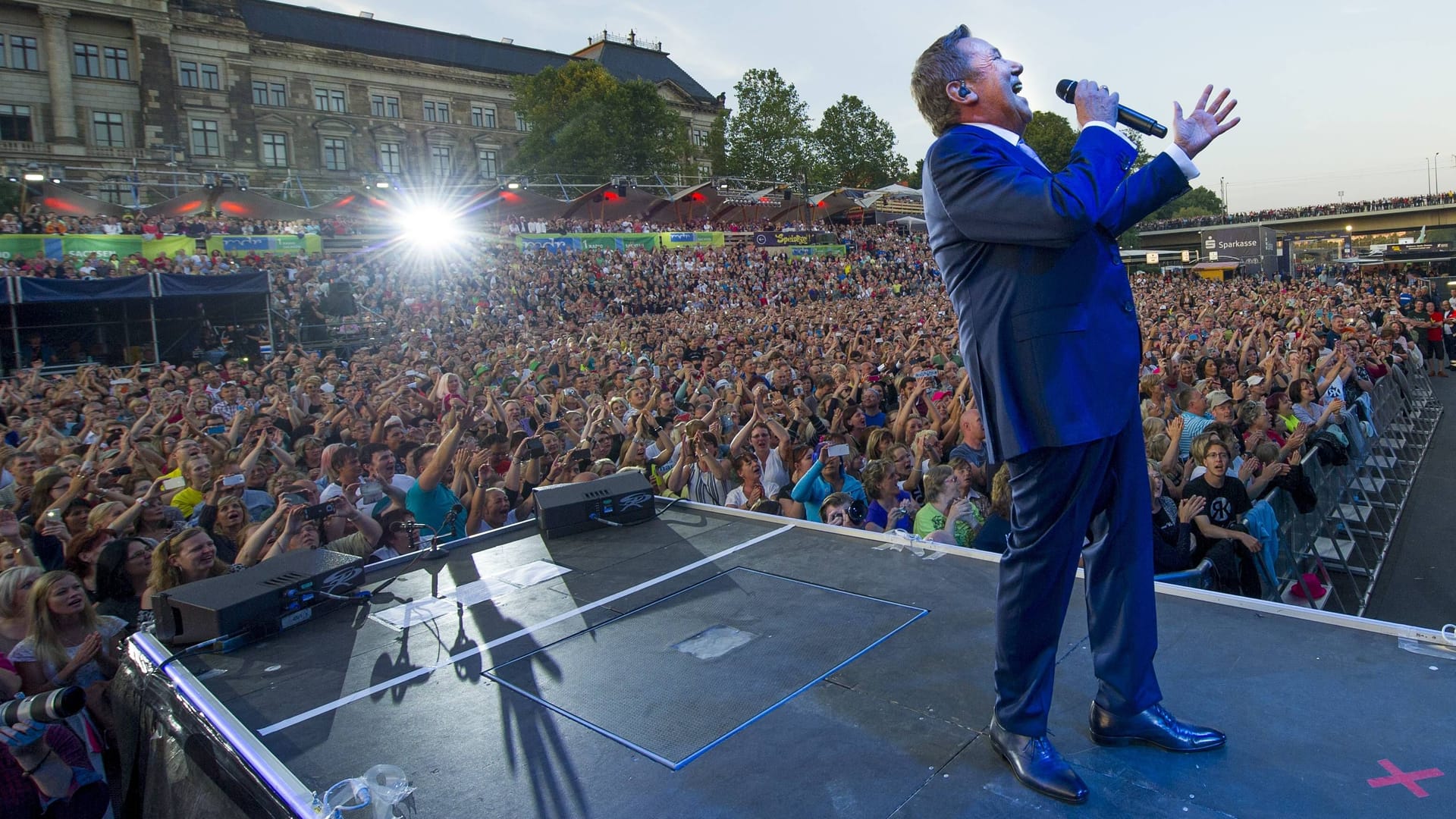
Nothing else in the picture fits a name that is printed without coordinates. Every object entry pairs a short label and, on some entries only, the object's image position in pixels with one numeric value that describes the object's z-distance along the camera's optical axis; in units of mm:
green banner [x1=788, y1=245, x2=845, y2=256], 34875
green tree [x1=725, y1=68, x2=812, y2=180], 63875
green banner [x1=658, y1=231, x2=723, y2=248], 31300
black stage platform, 1820
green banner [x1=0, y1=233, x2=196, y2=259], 16234
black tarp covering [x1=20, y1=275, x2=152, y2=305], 14367
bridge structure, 56344
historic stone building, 42625
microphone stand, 3852
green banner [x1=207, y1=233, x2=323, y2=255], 20078
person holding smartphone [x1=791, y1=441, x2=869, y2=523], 5598
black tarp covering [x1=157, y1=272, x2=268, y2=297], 15438
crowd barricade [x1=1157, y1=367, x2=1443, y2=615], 5461
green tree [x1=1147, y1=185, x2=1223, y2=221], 103938
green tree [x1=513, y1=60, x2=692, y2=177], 50219
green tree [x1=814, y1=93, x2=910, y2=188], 68562
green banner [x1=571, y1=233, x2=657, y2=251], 27750
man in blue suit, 1755
